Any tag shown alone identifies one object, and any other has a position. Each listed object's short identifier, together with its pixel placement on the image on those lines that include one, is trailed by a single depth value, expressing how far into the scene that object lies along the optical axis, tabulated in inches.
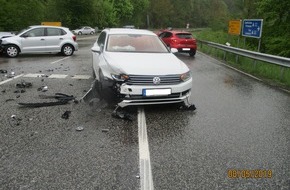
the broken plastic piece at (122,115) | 234.7
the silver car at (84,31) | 2256.0
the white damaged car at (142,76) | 237.9
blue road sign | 621.6
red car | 765.3
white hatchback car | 636.1
